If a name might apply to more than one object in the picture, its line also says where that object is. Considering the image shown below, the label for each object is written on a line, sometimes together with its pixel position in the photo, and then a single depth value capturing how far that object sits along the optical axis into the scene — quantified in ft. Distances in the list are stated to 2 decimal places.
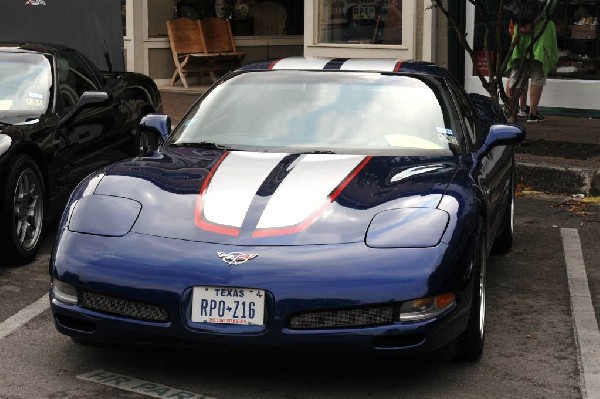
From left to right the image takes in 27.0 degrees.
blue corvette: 16.25
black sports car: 25.11
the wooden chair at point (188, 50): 64.23
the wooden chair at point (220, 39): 66.95
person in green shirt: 46.60
